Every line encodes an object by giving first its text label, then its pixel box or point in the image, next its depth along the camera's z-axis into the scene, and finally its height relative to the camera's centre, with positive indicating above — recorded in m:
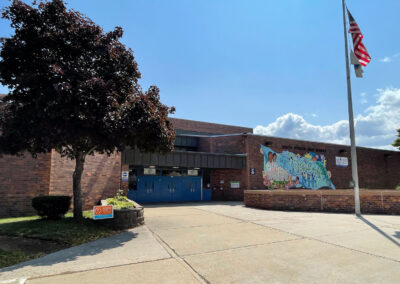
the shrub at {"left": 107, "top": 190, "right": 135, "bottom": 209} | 9.90 -1.10
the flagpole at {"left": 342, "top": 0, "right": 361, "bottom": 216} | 11.88 +1.63
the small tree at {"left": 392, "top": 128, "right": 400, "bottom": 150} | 27.04 +3.02
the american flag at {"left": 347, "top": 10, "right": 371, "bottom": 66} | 12.38 +5.51
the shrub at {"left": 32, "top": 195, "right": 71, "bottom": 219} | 9.19 -1.06
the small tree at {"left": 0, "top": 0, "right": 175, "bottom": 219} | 7.02 +2.36
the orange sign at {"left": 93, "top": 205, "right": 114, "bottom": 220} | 8.39 -1.17
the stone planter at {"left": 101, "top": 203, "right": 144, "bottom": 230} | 8.80 -1.49
